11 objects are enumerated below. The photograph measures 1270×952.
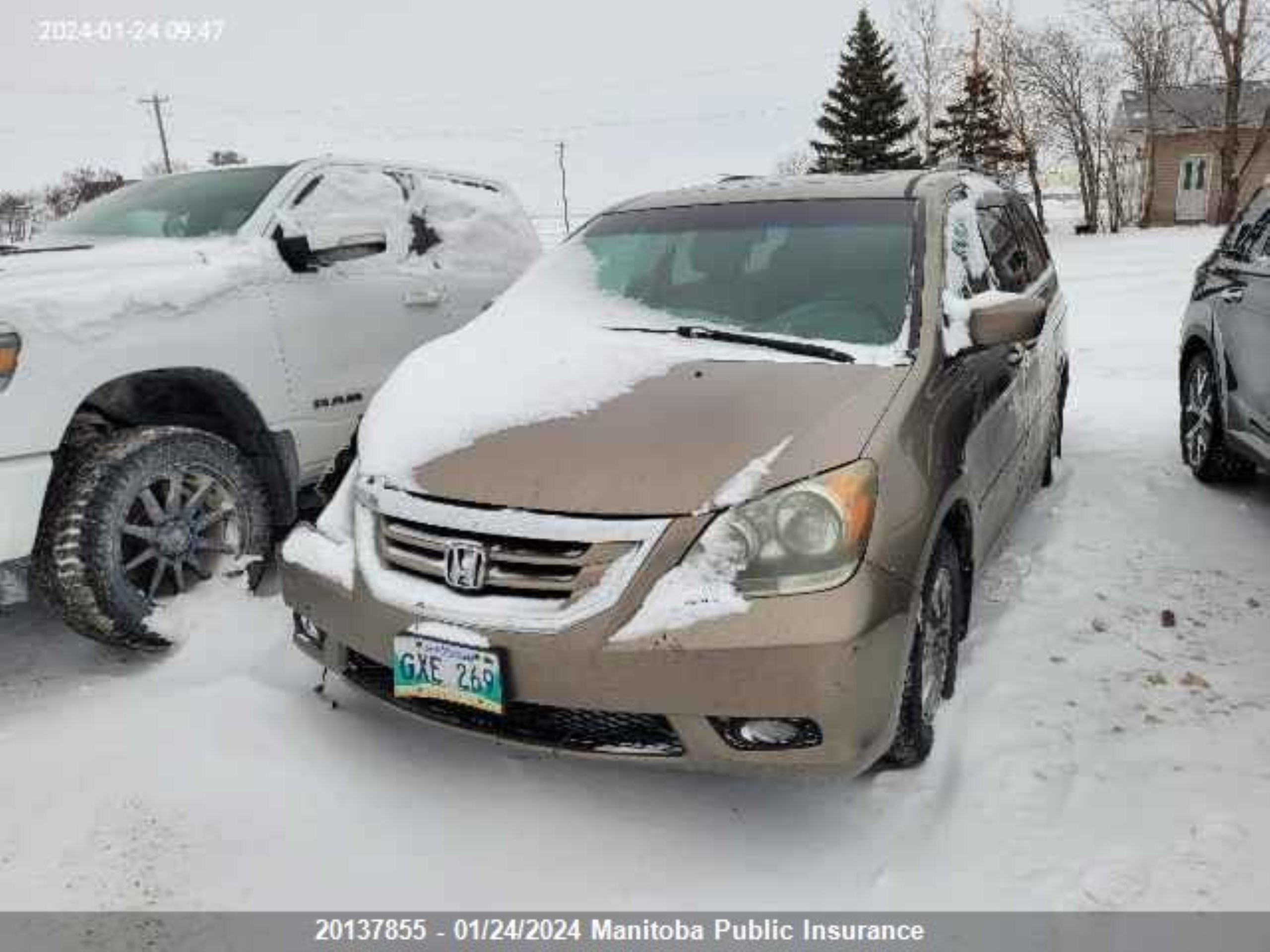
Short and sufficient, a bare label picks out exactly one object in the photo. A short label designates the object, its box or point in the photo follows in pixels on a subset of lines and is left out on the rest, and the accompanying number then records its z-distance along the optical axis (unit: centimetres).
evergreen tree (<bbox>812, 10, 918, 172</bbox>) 3516
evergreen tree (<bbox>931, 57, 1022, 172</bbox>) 3831
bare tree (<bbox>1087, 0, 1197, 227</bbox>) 3416
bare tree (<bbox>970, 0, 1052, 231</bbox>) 3831
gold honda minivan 226
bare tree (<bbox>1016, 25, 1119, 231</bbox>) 3800
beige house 3678
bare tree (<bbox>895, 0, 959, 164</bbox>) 4050
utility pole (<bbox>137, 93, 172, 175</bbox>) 4888
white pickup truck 323
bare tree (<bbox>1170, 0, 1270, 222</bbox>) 3044
